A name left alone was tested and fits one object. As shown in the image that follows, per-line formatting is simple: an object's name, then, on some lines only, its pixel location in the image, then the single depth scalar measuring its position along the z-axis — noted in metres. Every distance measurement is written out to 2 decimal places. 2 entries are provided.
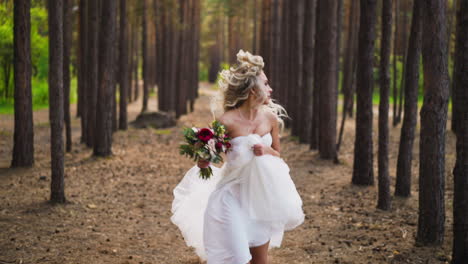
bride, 4.40
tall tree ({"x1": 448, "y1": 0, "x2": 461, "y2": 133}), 15.27
